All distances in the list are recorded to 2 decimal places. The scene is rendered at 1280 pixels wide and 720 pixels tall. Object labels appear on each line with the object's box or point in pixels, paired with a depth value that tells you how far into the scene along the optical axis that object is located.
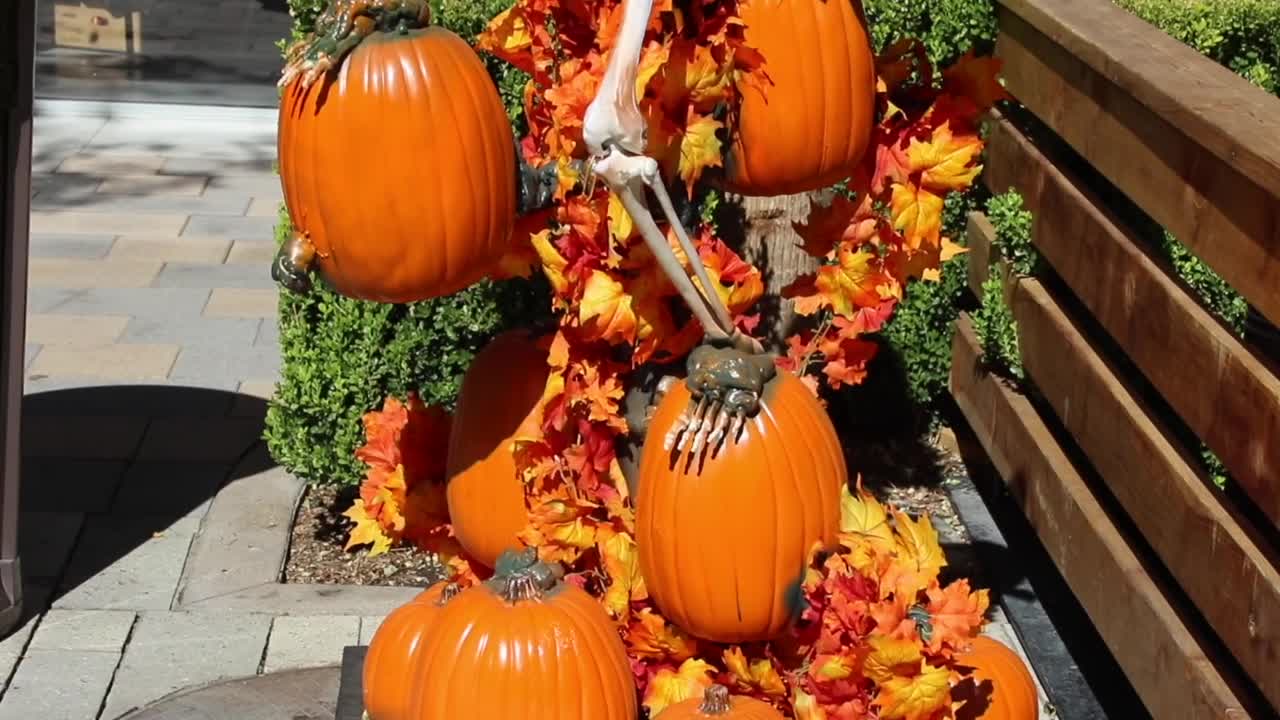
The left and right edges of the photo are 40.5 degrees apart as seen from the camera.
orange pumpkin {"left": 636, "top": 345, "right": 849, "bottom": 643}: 3.00
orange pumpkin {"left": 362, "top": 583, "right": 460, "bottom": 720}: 3.56
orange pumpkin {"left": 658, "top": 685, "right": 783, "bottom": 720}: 3.12
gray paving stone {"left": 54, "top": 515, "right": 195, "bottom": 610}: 4.94
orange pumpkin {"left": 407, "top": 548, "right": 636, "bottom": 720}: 3.09
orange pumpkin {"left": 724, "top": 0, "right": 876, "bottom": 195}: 3.01
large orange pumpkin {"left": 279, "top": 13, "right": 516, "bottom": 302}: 3.01
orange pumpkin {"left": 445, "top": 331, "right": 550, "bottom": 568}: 3.59
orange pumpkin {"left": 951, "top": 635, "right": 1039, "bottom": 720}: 3.36
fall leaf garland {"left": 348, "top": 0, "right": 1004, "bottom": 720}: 2.99
